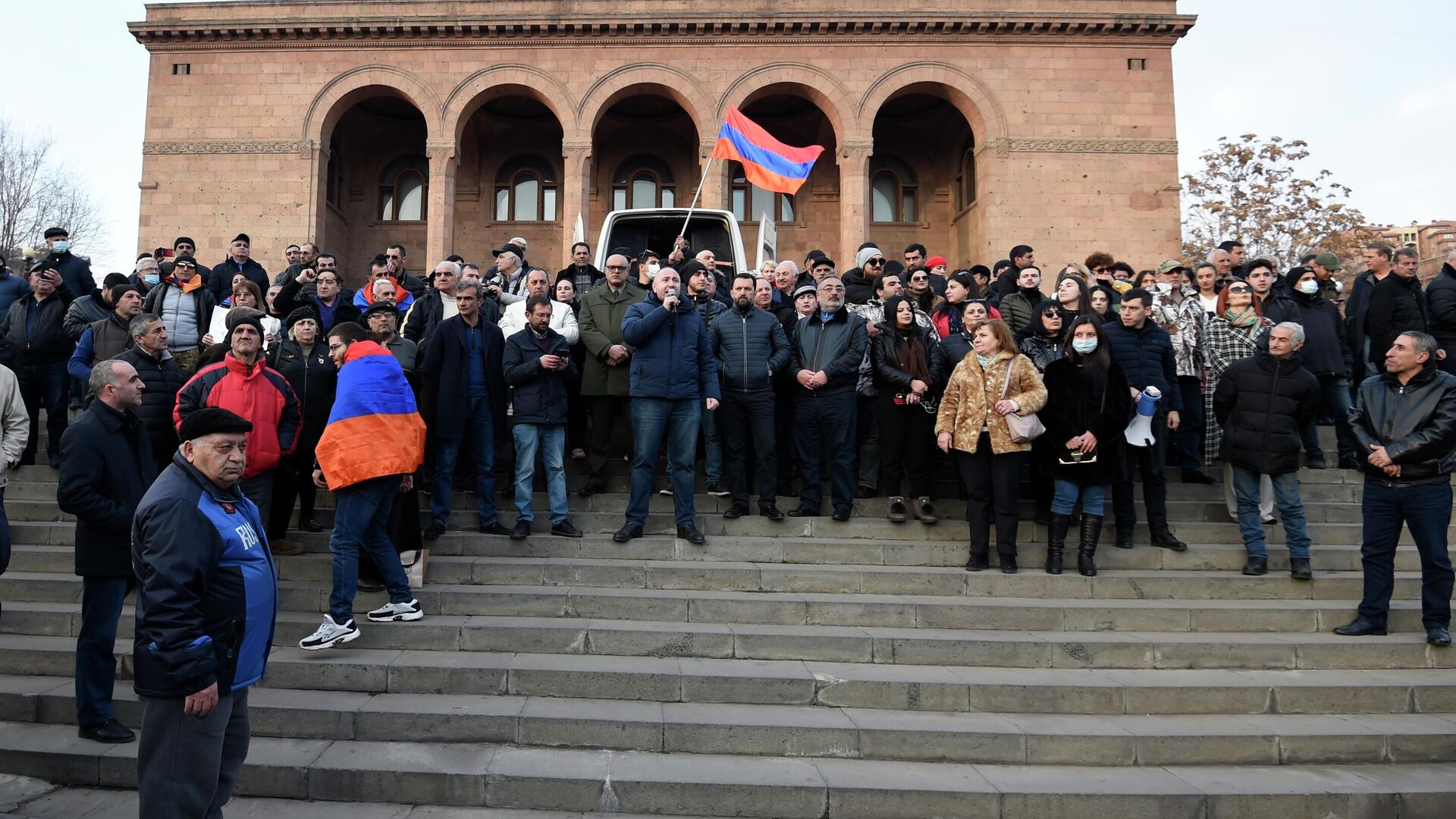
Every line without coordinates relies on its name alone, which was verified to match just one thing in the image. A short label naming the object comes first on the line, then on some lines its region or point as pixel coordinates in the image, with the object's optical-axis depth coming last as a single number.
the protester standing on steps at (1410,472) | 5.83
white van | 10.41
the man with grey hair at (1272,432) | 6.69
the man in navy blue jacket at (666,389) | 7.01
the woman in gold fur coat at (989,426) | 6.64
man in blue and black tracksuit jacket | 3.05
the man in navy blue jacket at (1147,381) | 7.12
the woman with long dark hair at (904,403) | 7.36
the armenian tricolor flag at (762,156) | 12.92
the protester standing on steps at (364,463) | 5.38
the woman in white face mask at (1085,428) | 6.65
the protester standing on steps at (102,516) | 4.68
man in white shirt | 7.91
